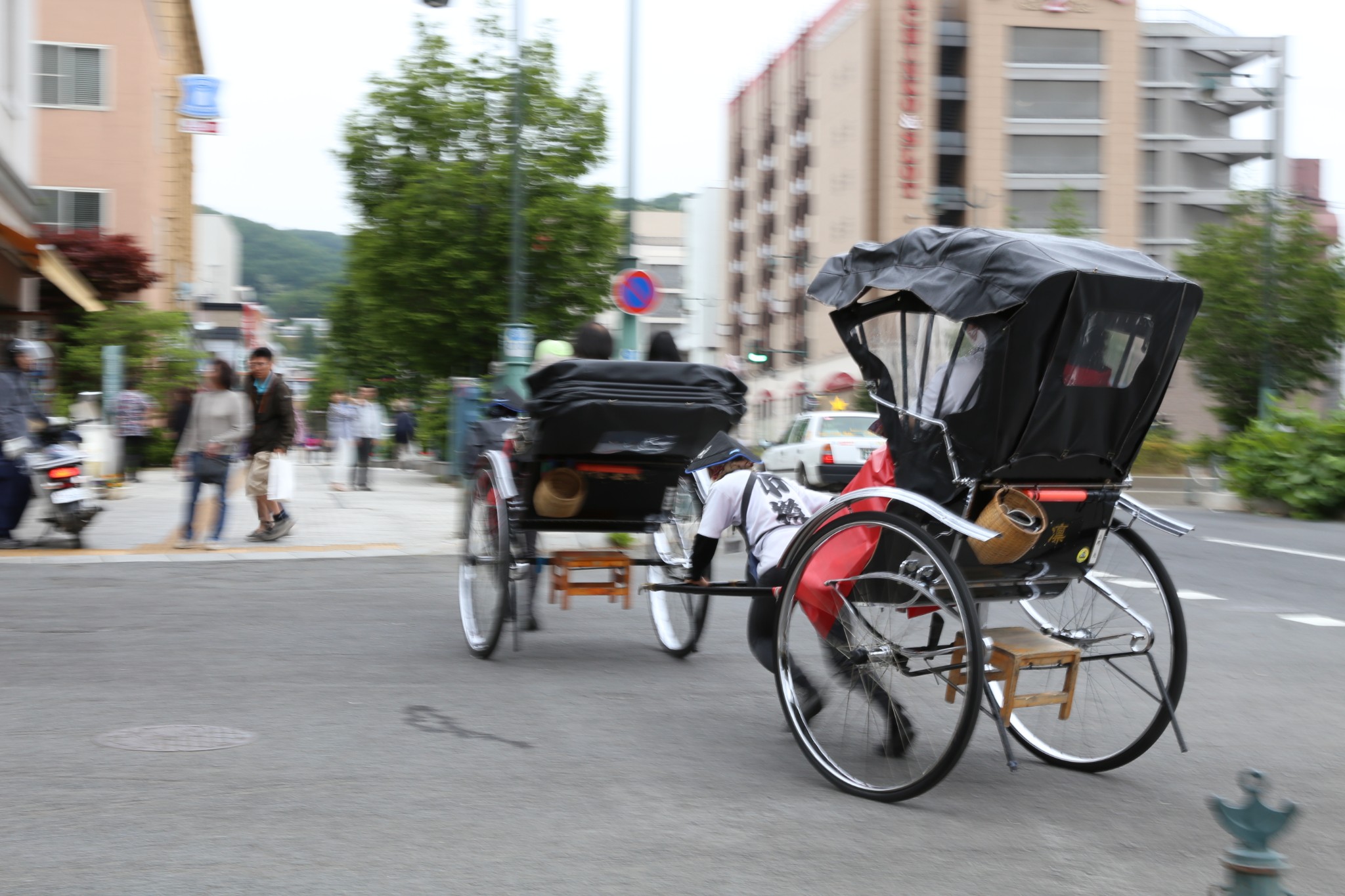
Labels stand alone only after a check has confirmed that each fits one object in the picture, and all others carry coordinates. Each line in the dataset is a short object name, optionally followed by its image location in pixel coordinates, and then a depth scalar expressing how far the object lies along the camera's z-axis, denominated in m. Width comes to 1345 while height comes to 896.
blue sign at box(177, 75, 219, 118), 23.12
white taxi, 25.47
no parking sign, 16.53
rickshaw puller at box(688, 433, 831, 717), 5.47
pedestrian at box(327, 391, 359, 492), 25.13
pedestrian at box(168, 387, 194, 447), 21.72
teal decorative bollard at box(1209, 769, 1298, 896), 2.93
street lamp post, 19.94
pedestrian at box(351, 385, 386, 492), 24.66
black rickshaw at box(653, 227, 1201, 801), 4.66
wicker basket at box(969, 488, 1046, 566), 4.70
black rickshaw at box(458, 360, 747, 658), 7.05
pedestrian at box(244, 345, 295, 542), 13.40
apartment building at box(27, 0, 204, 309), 33.91
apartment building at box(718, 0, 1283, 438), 64.12
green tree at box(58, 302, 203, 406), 28.00
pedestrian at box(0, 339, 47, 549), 11.85
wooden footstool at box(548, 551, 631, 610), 7.42
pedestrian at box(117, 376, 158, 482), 23.05
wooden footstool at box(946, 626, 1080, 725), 4.64
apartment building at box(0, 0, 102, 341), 20.31
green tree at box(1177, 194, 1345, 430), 34.69
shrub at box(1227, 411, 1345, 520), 22.72
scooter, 12.13
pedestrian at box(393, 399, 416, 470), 34.28
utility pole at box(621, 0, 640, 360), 19.31
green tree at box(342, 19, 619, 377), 28.36
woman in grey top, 12.61
